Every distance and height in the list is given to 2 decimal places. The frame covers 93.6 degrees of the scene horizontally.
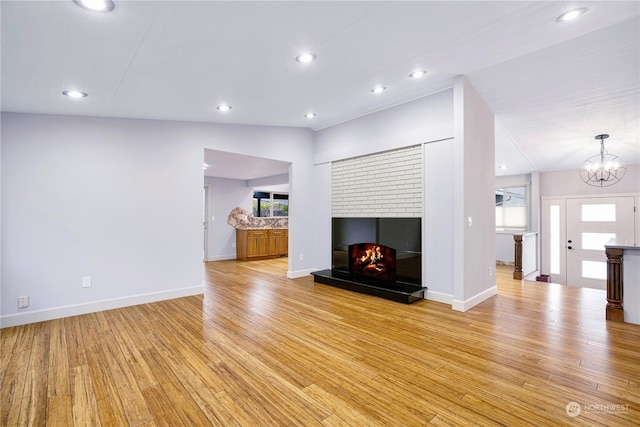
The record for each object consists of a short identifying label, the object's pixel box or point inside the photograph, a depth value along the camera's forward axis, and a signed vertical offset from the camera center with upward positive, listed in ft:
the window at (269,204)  31.78 +1.10
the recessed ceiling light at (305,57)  9.09 +4.84
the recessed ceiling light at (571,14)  7.88 +5.29
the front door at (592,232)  21.34 -1.45
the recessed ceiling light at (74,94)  9.72 +4.02
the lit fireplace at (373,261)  15.42 -2.56
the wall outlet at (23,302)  10.96 -3.15
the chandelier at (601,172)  19.21 +2.87
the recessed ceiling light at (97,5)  5.77 +4.12
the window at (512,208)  26.16 +0.38
